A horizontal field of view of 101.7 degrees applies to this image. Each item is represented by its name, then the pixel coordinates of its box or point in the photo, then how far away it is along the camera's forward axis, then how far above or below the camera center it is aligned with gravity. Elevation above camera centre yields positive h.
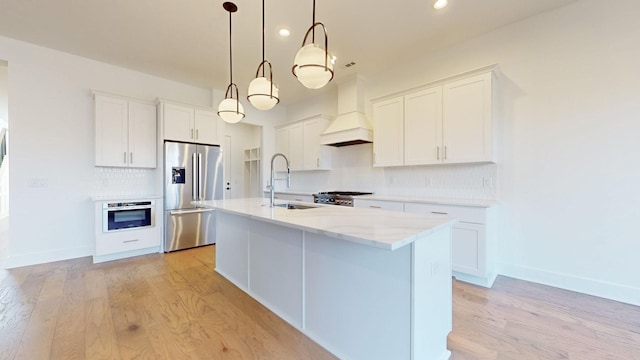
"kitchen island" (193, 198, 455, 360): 1.40 -0.65
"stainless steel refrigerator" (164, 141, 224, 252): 4.18 -0.16
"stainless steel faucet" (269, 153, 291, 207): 2.77 -0.10
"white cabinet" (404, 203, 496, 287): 2.79 -0.72
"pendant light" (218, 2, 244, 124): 2.80 +0.77
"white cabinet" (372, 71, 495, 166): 3.01 +0.72
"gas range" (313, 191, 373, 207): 4.02 -0.28
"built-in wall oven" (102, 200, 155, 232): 3.64 -0.51
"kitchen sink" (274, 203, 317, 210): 2.77 -0.28
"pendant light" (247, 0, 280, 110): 2.32 +0.78
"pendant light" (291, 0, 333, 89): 1.83 +0.82
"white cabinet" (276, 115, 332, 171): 5.04 +0.74
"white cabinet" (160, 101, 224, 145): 4.20 +0.97
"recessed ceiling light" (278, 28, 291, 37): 3.14 +1.81
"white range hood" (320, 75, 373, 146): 4.25 +1.00
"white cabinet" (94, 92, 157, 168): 3.81 +0.75
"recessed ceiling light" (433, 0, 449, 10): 2.61 +1.79
